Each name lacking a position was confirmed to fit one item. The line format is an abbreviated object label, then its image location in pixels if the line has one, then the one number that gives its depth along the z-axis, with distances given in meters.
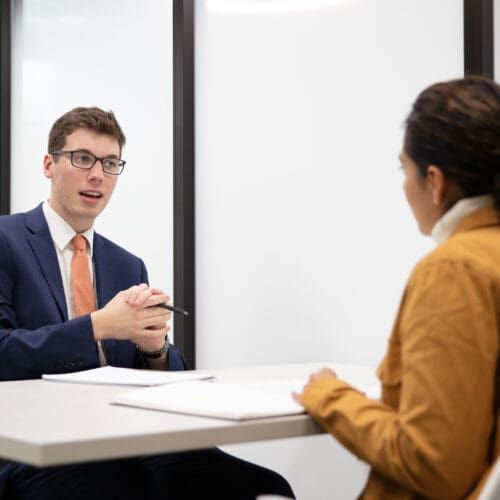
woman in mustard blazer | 2.14
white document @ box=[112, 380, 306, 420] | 2.29
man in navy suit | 2.57
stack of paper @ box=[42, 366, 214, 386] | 2.60
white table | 2.16
